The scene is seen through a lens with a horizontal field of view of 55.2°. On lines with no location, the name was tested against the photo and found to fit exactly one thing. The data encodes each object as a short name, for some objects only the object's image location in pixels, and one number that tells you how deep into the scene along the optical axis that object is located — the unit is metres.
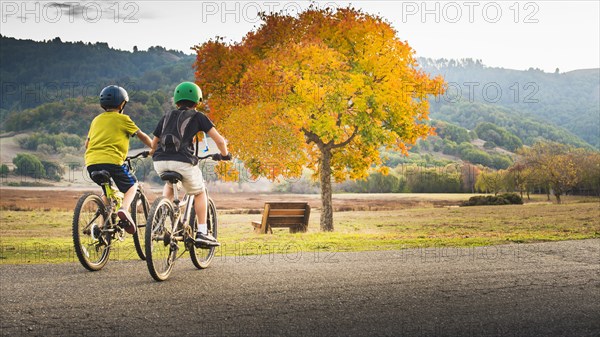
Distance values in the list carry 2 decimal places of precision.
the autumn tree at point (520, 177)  53.84
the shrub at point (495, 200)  46.47
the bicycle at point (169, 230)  7.71
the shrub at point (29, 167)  80.49
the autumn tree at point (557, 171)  52.56
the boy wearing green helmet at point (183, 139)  8.02
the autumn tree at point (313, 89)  21.78
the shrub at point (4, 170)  79.59
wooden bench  20.27
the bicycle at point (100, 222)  8.48
